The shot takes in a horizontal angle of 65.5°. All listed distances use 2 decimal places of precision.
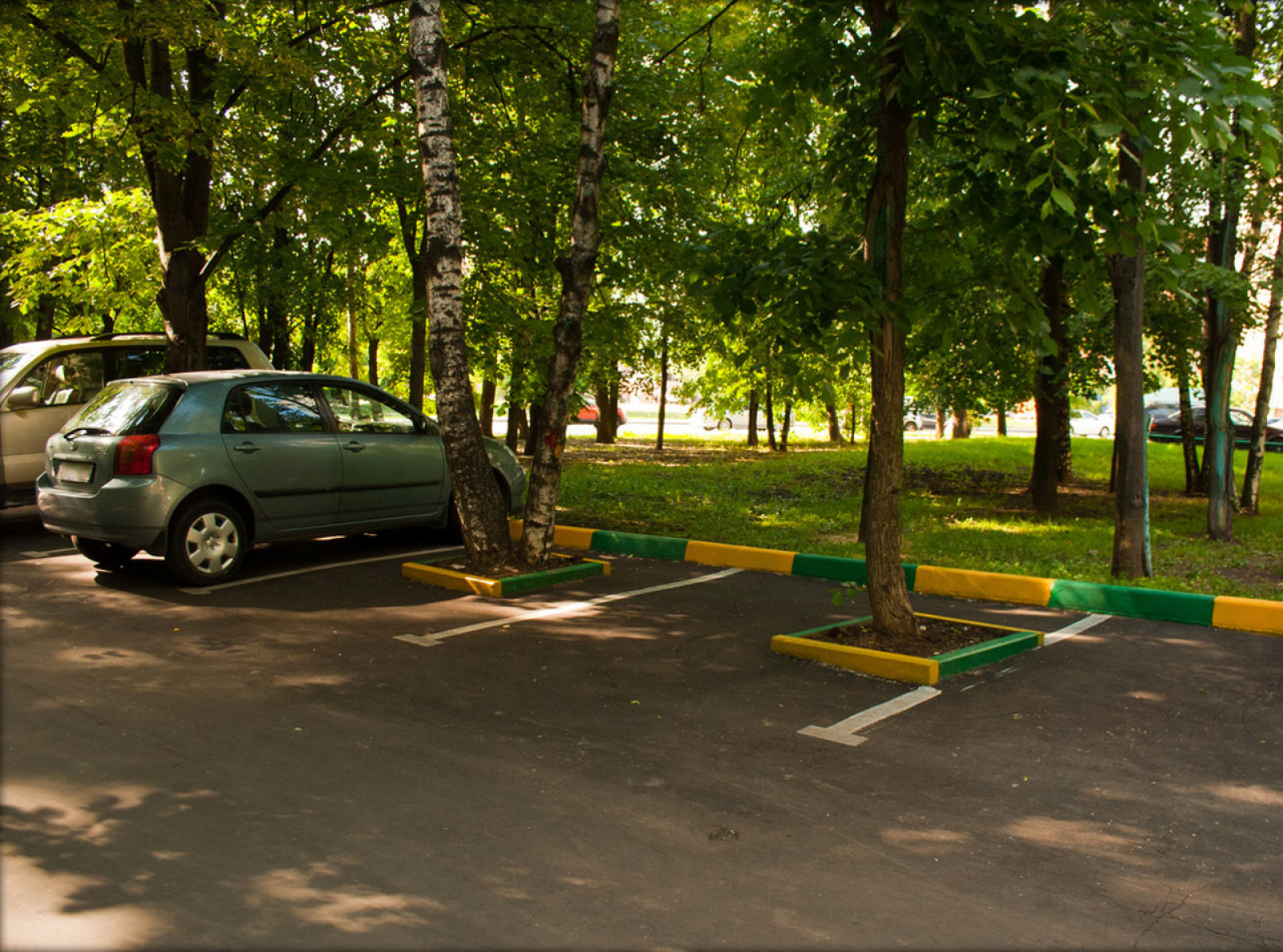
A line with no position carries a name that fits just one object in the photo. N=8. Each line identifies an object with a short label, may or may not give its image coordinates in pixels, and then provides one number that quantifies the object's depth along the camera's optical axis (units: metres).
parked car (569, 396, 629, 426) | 55.21
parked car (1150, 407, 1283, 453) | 29.95
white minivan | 10.33
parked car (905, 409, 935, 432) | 60.03
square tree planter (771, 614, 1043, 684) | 5.86
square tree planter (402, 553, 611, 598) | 8.02
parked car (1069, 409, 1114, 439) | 54.78
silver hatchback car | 7.62
